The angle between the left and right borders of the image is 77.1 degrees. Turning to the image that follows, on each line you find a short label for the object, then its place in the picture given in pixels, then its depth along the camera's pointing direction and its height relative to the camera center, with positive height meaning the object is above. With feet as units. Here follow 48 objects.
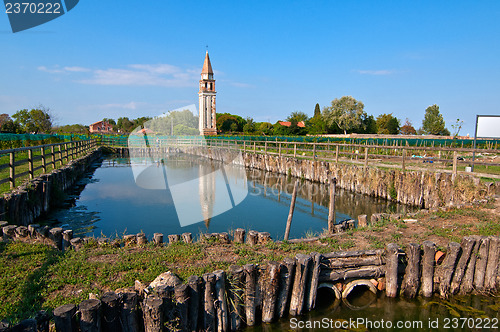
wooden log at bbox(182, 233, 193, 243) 19.06 -6.29
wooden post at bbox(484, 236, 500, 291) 17.65 -7.34
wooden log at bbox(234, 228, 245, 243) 19.75 -6.36
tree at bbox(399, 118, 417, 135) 283.51 +6.35
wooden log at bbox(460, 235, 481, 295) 17.58 -7.57
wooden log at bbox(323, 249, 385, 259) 17.06 -6.48
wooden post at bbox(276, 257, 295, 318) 15.08 -7.16
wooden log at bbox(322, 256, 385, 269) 16.84 -6.87
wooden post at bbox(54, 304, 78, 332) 10.24 -6.07
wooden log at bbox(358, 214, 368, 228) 24.79 -6.78
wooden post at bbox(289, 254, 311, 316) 15.20 -7.27
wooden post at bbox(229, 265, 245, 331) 14.17 -7.33
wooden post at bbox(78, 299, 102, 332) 10.57 -6.18
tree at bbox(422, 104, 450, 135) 223.51 +10.30
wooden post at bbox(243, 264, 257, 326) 14.35 -7.30
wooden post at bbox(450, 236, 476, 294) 17.35 -6.97
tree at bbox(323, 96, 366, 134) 241.96 +18.19
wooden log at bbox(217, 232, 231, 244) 19.44 -6.43
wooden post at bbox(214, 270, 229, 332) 13.61 -7.30
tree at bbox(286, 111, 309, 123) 349.33 +21.30
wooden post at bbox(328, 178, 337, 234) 23.27 -5.55
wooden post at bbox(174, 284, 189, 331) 12.42 -6.70
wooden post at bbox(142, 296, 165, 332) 11.68 -6.75
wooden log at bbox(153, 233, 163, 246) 18.63 -6.23
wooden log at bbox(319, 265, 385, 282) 16.67 -7.46
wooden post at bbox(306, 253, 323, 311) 15.61 -7.31
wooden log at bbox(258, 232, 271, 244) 19.47 -6.40
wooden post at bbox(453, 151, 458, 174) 38.19 -3.34
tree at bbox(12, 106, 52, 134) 151.82 +6.01
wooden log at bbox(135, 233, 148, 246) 18.67 -6.29
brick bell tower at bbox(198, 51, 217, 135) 176.58 +16.72
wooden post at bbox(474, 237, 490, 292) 17.56 -7.15
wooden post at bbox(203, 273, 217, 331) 13.34 -7.11
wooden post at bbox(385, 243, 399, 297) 16.93 -7.30
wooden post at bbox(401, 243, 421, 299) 17.08 -7.50
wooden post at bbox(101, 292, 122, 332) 11.43 -6.49
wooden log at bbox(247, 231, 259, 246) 19.27 -6.35
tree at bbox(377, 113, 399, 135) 249.96 +8.88
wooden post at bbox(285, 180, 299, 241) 22.64 -6.07
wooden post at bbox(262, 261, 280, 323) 14.65 -7.37
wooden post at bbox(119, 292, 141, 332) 11.82 -6.69
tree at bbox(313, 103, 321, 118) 338.11 +27.92
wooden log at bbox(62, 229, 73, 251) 18.42 -6.23
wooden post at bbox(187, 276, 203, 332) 12.99 -6.93
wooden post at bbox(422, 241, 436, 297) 17.13 -7.22
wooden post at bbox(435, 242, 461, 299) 17.17 -7.36
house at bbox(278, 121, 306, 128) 308.91 +11.78
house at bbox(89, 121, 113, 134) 444.27 +10.80
